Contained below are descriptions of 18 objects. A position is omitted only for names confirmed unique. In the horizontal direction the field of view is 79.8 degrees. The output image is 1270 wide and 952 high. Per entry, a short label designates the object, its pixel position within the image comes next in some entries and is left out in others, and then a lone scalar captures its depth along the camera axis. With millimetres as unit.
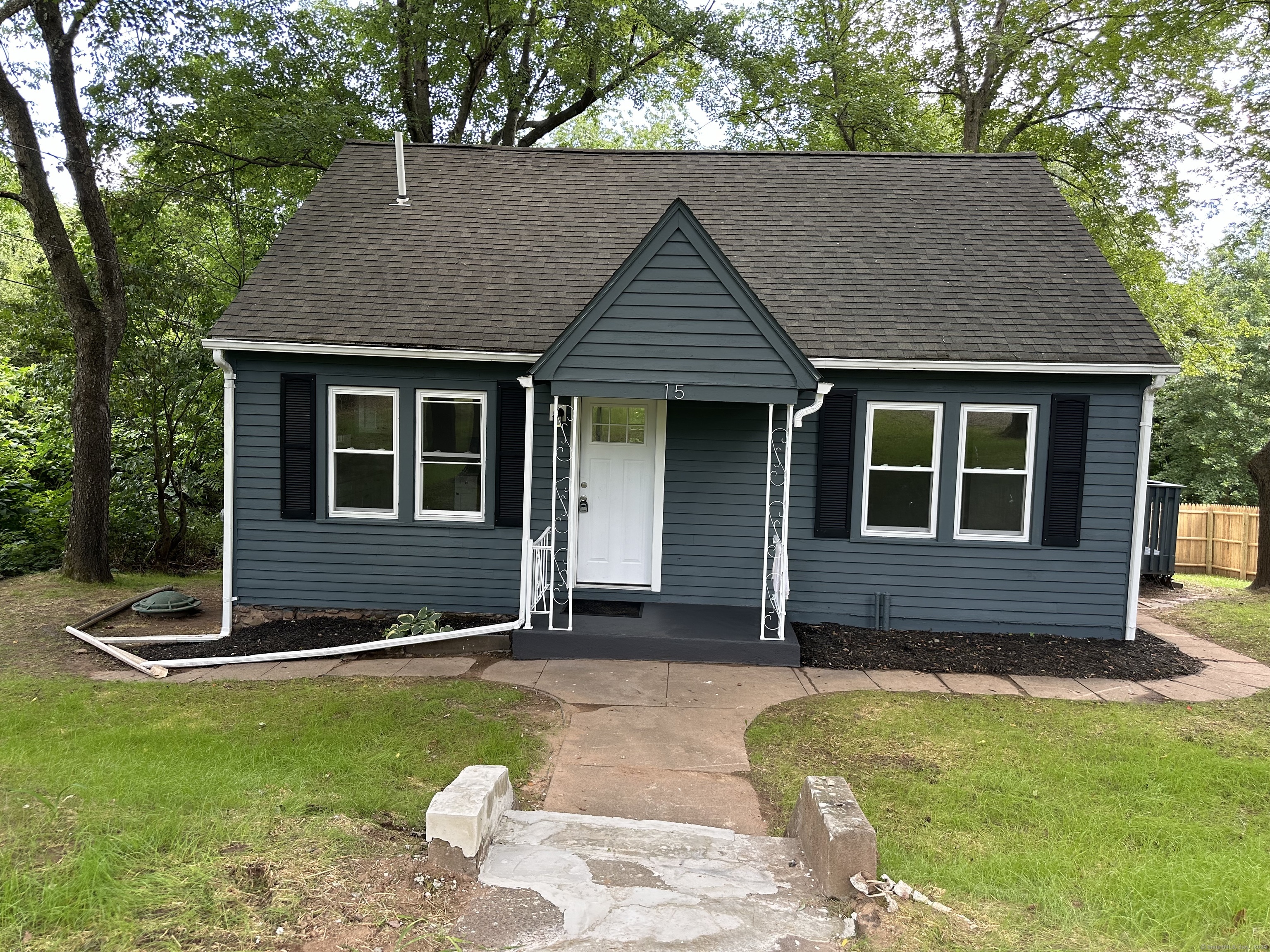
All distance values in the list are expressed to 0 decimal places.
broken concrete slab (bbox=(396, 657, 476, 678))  6852
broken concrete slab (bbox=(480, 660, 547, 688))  6598
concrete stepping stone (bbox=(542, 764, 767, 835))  4242
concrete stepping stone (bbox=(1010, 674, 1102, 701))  6520
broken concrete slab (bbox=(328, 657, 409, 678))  6910
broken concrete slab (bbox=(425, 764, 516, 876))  3322
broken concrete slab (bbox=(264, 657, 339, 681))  6859
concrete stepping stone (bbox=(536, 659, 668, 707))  6203
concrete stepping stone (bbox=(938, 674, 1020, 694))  6590
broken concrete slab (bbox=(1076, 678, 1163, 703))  6504
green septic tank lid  9023
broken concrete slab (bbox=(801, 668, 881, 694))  6570
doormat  7844
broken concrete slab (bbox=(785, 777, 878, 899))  3244
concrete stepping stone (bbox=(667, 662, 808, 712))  6184
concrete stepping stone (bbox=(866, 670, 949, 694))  6613
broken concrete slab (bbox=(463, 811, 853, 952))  2957
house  7875
